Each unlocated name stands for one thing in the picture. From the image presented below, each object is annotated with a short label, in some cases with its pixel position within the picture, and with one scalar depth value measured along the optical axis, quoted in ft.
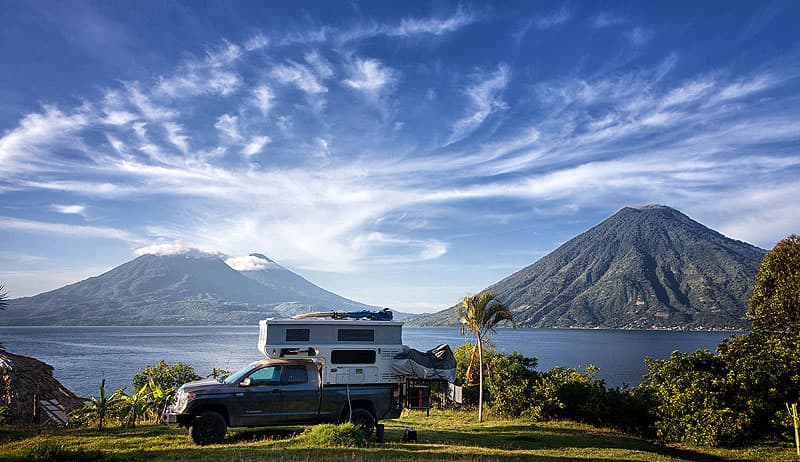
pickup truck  36.04
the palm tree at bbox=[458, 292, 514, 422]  54.90
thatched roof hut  51.34
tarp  40.04
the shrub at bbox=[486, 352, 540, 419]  57.21
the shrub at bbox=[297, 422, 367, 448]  34.52
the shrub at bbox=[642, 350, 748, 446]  44.34
